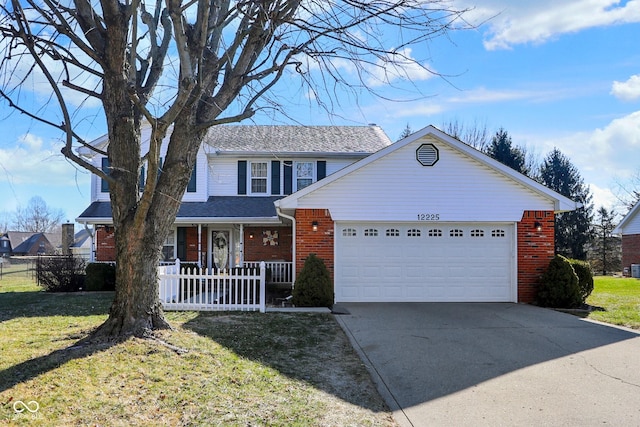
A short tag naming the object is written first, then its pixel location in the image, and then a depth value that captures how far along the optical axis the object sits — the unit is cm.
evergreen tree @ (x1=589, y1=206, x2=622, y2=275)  3425
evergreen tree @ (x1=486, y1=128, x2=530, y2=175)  2711
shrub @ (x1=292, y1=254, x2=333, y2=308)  1123
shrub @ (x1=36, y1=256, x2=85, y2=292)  1561
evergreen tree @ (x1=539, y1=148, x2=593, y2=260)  3122
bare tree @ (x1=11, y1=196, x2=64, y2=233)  6788
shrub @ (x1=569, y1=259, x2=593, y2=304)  1228
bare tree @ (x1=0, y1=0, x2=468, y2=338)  623
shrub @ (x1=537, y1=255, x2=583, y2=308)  1159
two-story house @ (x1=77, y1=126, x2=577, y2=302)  1216
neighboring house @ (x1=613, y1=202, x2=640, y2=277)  2720
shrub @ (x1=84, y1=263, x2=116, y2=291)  1552
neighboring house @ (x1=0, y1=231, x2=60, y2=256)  5434
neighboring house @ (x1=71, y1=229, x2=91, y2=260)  4294
